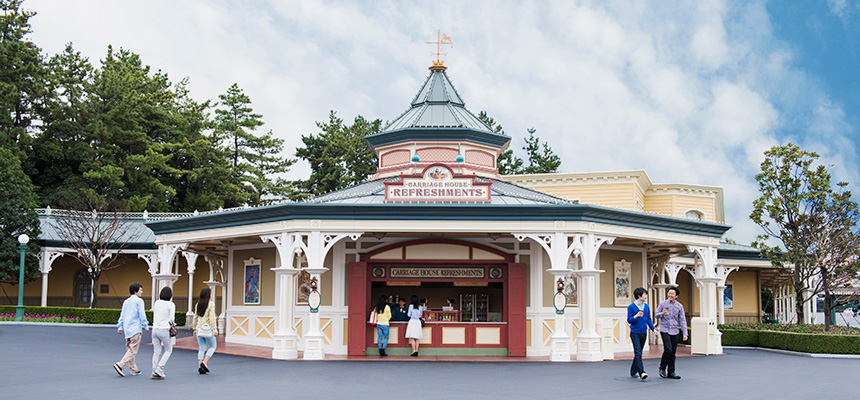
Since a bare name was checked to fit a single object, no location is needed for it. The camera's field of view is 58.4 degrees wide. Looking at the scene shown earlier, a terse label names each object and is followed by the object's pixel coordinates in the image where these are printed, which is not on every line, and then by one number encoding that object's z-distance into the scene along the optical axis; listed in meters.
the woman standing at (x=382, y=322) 19.38
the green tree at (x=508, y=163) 52.12
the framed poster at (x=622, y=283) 21.72
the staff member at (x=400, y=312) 20.08
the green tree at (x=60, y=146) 44.22
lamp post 28.50
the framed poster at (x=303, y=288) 20.83
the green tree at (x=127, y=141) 44.16
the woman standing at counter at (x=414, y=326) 19.25
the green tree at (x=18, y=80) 42.50
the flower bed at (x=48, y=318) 29.39
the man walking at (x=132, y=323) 13.38
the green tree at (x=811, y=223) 24.20
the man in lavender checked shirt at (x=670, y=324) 14.13
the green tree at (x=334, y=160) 49.50
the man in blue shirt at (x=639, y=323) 14.02
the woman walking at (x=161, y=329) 13.38
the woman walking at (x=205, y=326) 14.23
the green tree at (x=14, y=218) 31.67
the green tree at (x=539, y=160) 54.41
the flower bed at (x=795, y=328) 23.11
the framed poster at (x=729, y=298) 32.19
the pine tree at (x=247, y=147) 49.75
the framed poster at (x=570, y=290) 20.47
